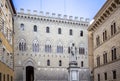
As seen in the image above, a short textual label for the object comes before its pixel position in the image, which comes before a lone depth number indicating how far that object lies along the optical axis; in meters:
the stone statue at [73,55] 11.34
